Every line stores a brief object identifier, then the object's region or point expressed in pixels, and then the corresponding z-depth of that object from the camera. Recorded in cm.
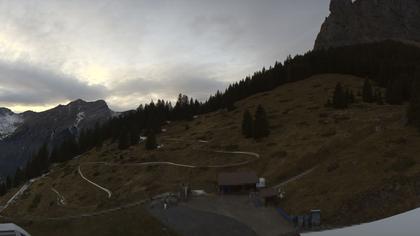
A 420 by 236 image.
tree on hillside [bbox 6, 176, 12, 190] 13212
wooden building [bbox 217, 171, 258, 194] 6031
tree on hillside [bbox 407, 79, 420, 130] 6278
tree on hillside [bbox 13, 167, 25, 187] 12992
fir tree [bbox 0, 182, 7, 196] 12476
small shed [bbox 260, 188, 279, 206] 5094
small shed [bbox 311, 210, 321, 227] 4059
